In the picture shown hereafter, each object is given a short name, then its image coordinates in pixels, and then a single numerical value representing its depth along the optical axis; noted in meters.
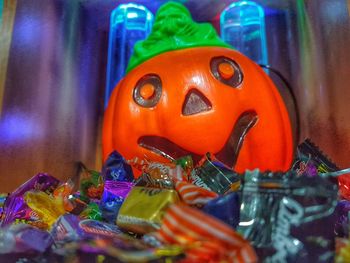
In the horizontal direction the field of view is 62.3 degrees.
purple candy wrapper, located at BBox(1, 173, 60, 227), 0.20
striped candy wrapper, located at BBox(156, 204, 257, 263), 0.11
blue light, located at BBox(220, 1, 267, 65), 0.39
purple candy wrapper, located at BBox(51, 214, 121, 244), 0.14
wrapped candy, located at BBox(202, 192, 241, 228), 0.14
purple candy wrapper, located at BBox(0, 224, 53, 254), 0.13
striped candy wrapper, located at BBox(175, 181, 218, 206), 0.15
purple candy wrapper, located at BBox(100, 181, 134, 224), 0.19
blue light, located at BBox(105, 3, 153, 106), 0.40
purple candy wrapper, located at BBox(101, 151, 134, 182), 0.23
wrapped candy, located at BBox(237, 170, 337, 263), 0.13
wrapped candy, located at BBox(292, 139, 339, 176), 0.21
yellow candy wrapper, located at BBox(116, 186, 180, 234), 0.14
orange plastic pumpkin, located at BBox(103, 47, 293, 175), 0.28
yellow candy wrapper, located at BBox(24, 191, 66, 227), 0.20
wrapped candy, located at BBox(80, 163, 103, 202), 0.25
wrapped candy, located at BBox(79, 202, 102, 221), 0.20
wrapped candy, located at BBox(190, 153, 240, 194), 0.19
